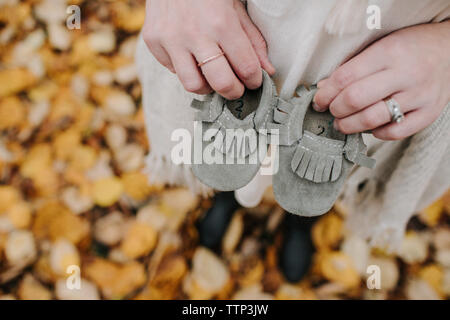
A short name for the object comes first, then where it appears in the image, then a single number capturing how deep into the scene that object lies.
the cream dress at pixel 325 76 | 0.40
